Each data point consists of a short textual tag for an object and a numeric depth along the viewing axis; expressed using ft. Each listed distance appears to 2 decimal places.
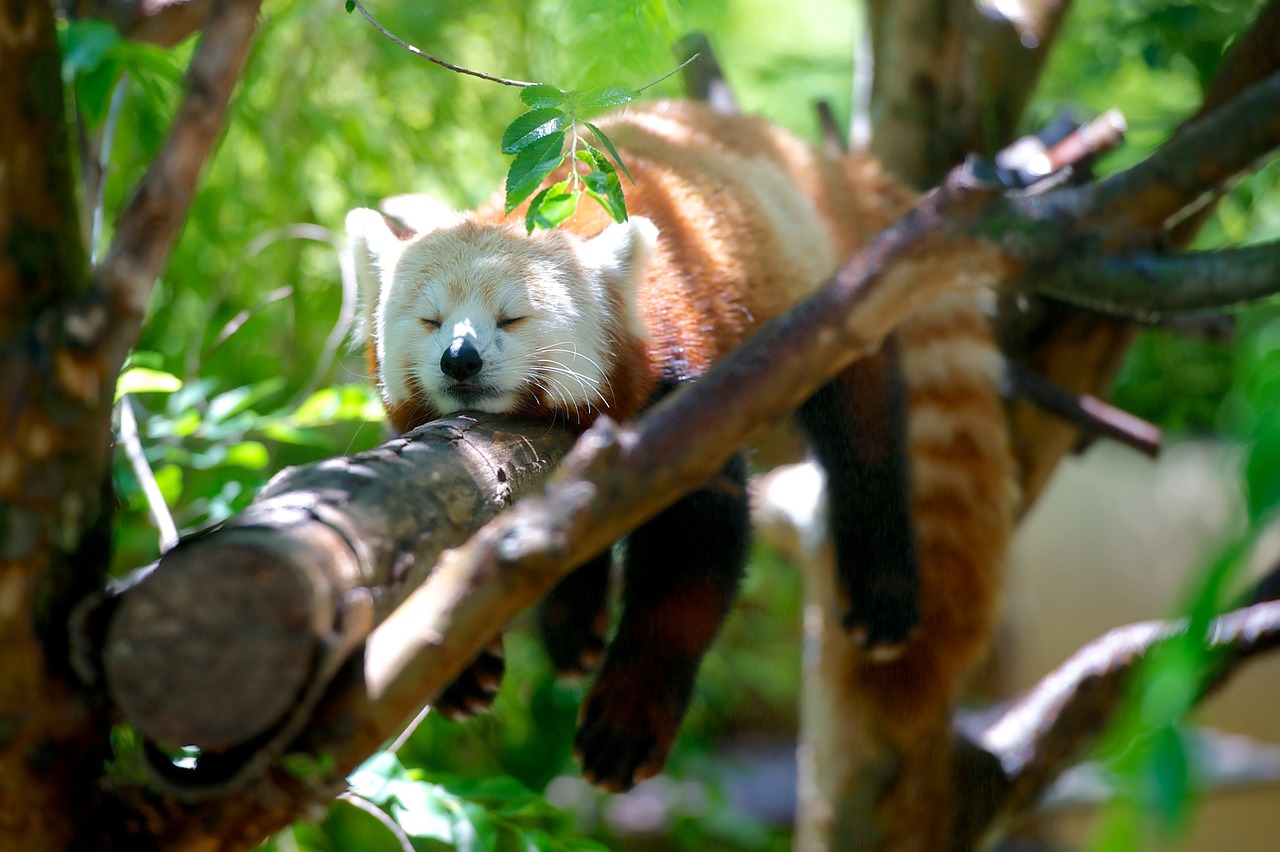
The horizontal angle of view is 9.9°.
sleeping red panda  13.47
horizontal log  12.51
